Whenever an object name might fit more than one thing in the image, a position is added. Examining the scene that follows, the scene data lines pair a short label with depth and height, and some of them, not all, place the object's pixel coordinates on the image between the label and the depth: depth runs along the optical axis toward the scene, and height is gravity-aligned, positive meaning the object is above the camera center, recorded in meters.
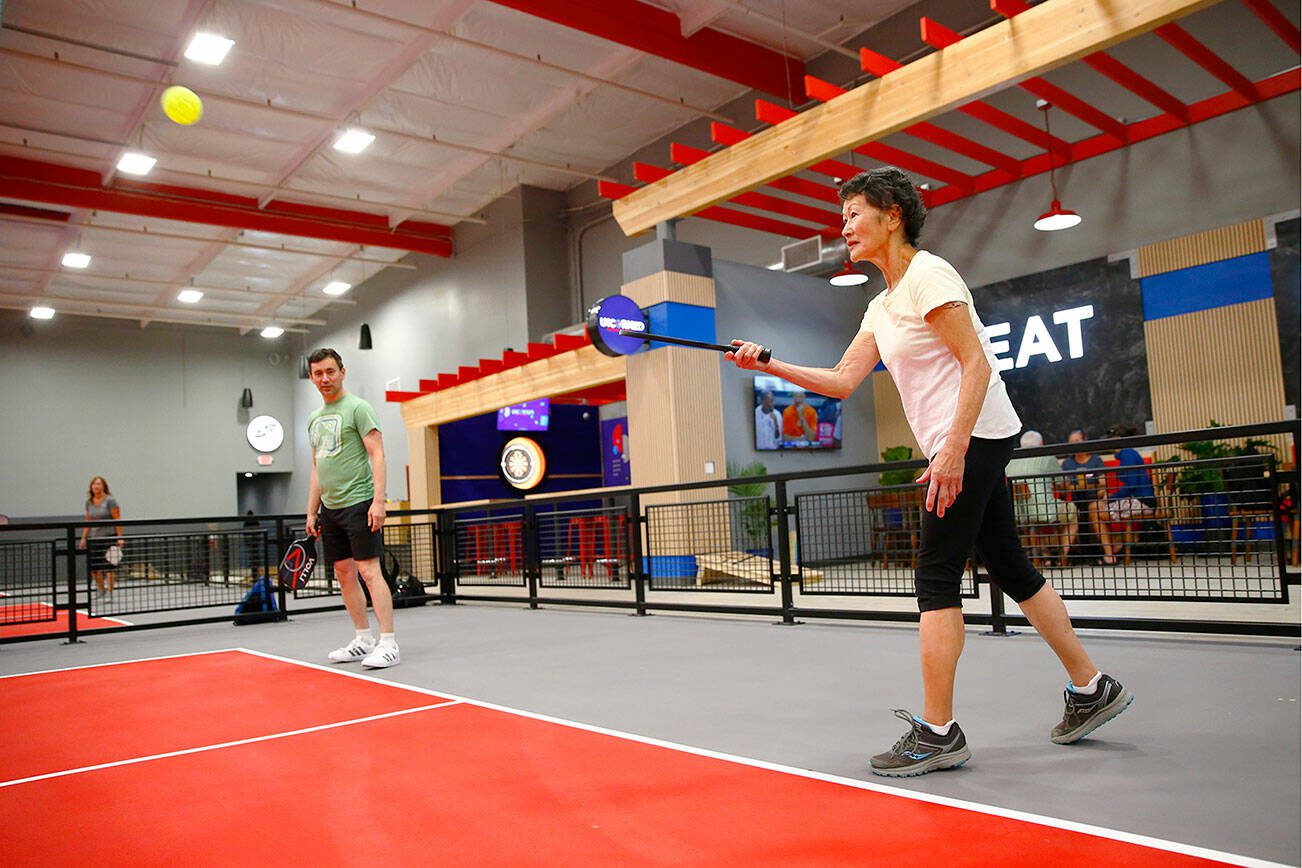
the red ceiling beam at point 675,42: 9.52 +5.28
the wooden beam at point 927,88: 5.99 +3.01
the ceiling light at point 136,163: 12.43 +4.95
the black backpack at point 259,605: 7.23 -0.73
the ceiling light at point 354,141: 12.55 +5.18
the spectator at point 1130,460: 7.43 +0.11
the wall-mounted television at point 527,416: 15.31 +1.46
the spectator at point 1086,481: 4.36 -0.04
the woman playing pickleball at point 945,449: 2.25 +0.08
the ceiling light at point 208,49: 9.86 +5.16
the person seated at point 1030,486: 4.67 -0.05
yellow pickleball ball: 9.01 +4.17
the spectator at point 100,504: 10.71 +0.22
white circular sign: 22.12 +1.98
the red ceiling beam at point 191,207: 13.03 +4.92
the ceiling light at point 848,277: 10.11 +2.33
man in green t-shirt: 4.70 +0.10
